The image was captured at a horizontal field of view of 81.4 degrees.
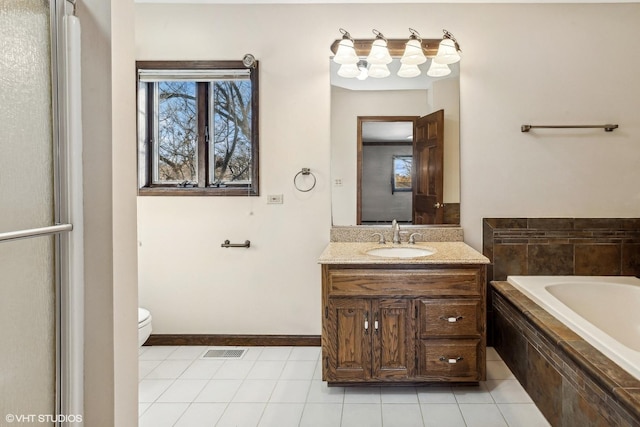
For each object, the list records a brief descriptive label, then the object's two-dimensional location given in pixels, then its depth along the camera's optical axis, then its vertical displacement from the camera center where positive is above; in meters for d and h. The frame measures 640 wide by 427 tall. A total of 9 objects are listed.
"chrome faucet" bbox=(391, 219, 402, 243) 2.62 -0.20
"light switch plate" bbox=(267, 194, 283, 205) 2.77 +0.03
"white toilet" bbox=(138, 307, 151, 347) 2.19 -0.73
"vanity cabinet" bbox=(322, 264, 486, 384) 2.09 -0.69
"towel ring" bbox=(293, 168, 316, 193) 2.74 +0.19
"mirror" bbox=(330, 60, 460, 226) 2.66 +0.43
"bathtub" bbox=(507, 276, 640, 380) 2.21 -0.60
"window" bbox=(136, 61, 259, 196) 2.80 +0.51
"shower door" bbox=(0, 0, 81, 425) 0.81 -0.04
